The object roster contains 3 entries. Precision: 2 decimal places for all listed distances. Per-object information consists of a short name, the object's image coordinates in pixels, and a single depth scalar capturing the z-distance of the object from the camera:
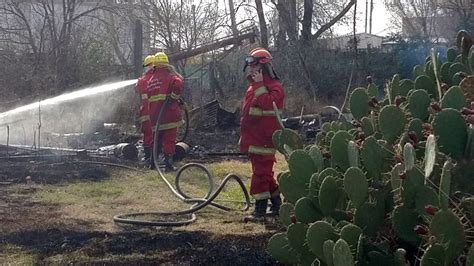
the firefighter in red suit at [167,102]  10.15
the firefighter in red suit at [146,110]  10.59
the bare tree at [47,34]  16.44
